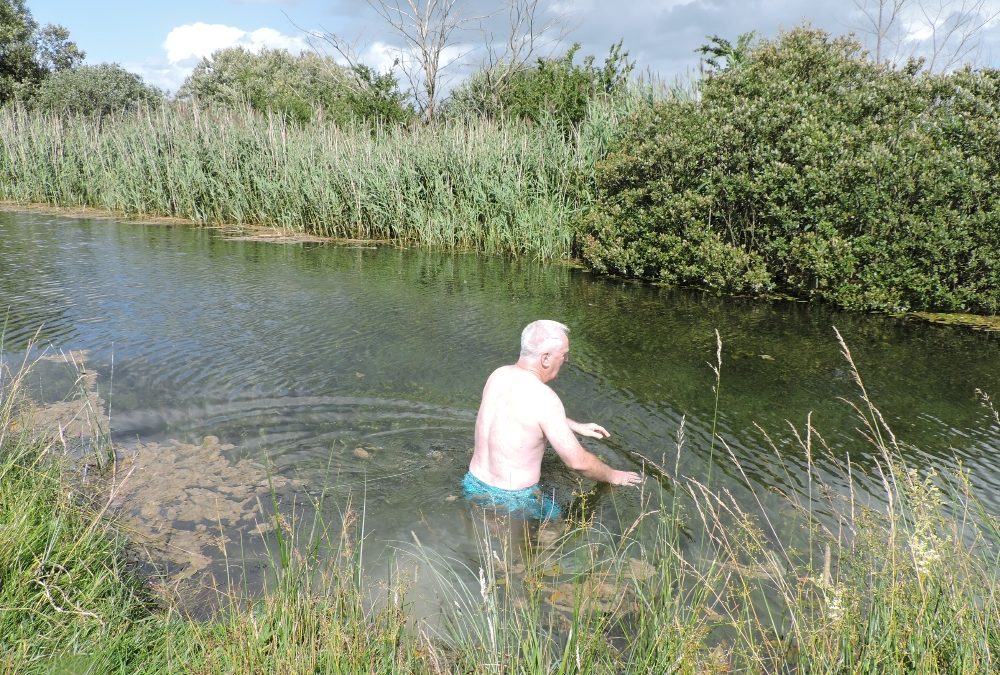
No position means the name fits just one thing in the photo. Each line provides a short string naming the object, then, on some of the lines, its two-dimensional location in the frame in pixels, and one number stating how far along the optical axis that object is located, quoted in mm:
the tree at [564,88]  14719
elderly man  4012
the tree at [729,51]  11469
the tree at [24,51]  33250
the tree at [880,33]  20578
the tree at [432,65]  21812
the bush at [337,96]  19344
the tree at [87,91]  32709
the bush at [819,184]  8641
